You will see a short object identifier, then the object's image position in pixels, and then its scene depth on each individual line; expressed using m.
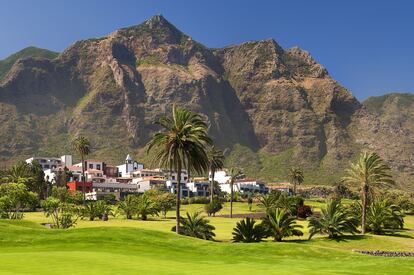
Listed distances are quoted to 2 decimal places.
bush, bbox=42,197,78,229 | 71.56
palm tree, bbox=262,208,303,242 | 58.22
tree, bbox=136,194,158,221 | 99.69
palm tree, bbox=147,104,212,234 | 57.38
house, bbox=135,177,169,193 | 193.59
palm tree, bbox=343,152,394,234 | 72.25
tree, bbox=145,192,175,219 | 112.45
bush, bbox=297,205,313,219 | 108.00
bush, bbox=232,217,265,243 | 56.34
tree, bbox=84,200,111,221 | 94.81
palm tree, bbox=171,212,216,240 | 60.09
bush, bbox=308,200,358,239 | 61.03
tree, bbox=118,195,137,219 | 101.06
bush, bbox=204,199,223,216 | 118.00
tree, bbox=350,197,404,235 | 76.62
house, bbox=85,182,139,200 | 174.07
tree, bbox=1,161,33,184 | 131.93
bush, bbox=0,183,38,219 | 84.88
